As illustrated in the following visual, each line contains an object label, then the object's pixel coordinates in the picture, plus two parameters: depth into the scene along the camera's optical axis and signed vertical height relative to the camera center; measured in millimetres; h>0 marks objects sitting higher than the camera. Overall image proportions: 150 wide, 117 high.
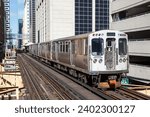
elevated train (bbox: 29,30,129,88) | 19141 -869
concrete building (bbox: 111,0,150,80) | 30406 +1830
